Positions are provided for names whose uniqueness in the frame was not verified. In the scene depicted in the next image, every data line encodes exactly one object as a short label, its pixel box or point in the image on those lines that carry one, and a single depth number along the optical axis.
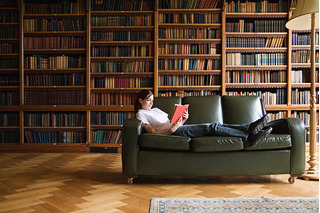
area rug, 1.82
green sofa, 2.56
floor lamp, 2.73
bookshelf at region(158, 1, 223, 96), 4.70
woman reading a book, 2.50
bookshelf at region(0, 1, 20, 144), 4.76
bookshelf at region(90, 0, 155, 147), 4.71
